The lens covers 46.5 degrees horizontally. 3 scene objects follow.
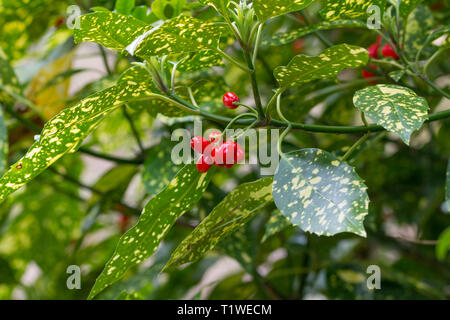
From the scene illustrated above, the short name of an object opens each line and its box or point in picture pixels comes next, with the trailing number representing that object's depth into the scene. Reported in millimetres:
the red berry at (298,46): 1528
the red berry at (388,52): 892
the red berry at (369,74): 979
